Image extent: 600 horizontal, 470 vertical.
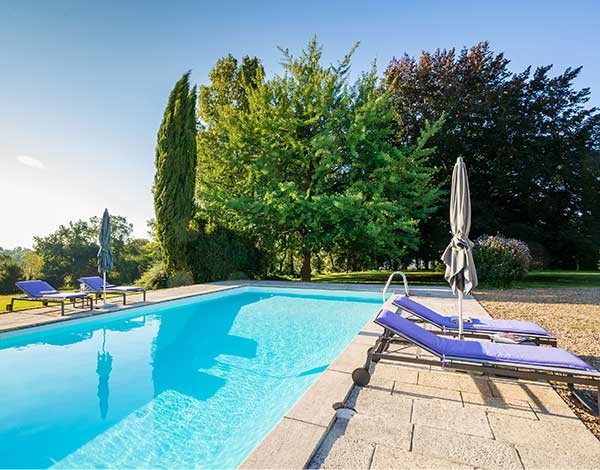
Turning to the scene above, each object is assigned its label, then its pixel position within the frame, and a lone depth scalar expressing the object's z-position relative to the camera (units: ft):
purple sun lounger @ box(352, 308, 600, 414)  9.13
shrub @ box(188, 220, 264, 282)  46.50
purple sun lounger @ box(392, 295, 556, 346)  13.05
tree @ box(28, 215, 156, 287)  74.79
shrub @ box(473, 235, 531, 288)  38.34
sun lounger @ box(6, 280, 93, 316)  22.67
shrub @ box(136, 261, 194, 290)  44.14
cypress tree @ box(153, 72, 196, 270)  43.83
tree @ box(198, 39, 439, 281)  41.06
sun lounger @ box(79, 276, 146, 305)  27.14
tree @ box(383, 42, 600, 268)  47.80
